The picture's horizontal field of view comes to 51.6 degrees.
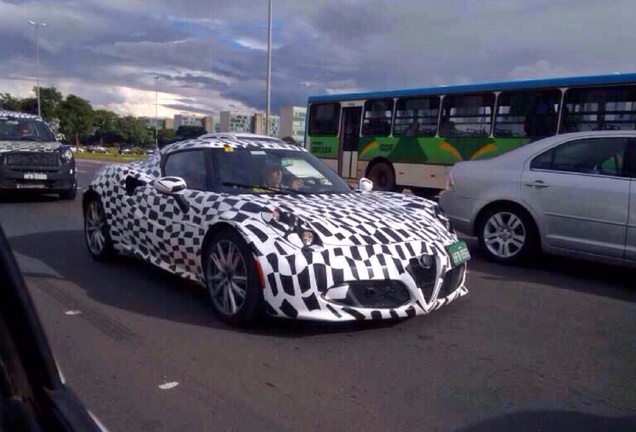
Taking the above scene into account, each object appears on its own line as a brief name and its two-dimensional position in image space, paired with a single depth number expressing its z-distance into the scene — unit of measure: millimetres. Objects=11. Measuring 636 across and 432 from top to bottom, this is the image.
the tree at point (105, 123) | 78050
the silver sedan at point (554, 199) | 6418
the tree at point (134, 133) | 85188
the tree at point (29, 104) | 56741
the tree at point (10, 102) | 59438
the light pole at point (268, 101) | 25531
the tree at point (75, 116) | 60094
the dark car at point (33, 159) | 12117
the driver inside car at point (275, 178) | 5566
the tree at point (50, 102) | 57969
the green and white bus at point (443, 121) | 11828
